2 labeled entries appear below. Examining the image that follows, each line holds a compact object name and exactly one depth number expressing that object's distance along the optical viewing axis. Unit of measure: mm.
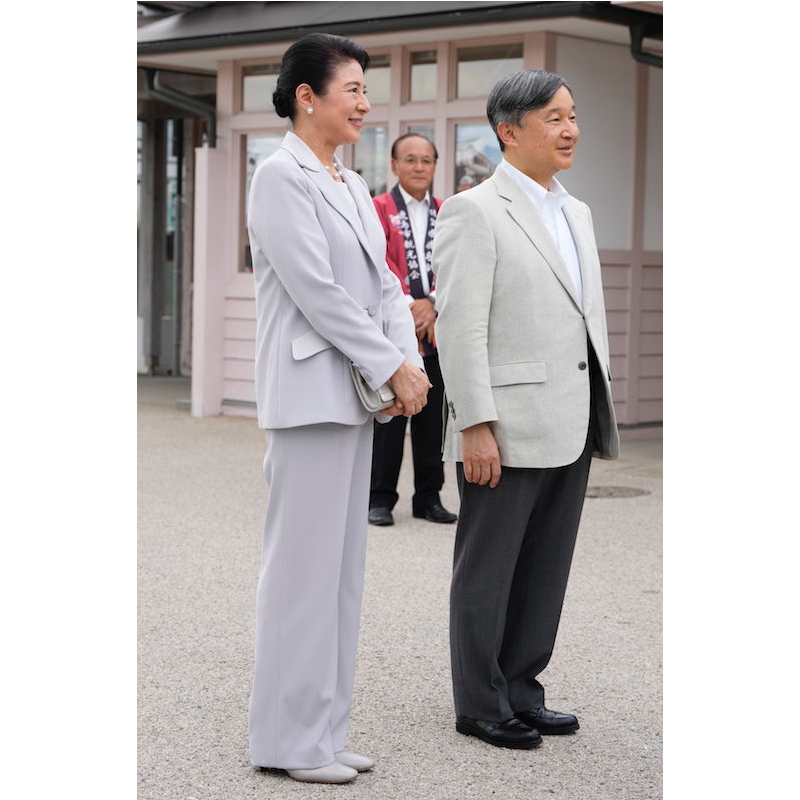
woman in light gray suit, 3510
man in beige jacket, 3797
